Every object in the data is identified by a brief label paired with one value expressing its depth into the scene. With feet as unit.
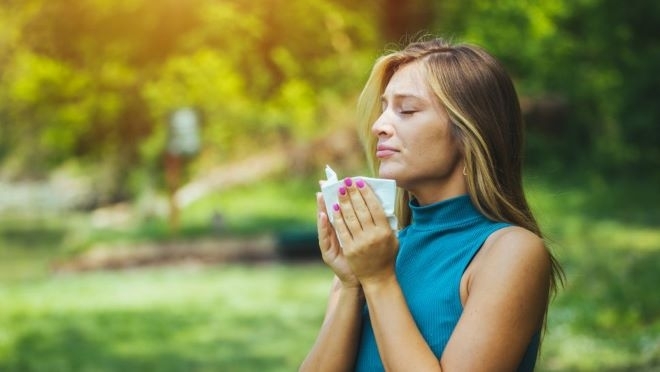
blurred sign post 79.55
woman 10.92
